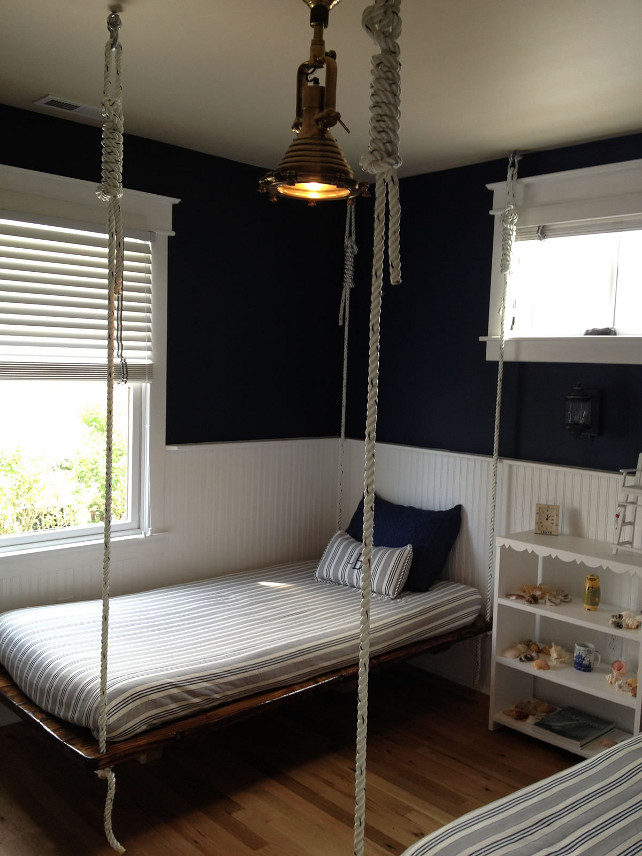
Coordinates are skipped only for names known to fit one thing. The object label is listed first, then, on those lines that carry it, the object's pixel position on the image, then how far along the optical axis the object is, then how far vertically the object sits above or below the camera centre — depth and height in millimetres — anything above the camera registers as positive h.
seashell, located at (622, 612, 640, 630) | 3338 -1046
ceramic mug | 3594 -1298
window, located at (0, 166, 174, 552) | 3588 -60
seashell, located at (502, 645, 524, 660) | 3783 -1357
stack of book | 3514 -1622
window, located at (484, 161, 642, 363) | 3723 +503
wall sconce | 3763 -190
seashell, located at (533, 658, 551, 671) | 3613 -1336
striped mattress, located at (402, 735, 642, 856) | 1863 -1122
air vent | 3393 +1085
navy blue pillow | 4141 -906
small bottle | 3592 -994
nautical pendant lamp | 1966 +541
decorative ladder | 3469 -620
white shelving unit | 3457 -1223
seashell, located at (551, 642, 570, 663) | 3701 -1323
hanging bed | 2793 -1173
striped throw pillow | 4023 -1050
